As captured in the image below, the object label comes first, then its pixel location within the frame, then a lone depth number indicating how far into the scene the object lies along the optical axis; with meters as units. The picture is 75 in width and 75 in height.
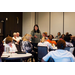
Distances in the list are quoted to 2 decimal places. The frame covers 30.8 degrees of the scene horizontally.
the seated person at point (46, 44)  4.91
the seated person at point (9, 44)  4.06
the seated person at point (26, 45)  5.09
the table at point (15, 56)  3.06
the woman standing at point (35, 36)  6.51
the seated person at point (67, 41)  5.03
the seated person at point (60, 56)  2.91
